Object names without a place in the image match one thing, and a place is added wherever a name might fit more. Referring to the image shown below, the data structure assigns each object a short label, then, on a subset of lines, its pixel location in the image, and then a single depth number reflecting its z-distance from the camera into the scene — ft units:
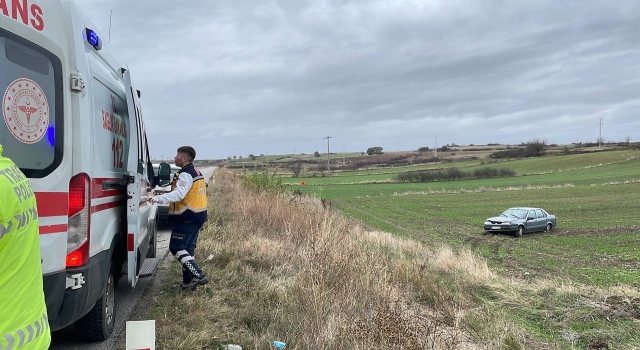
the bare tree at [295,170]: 189.68
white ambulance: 9.69
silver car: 81.25
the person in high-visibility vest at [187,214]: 18.40
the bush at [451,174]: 251.19
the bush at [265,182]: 56.90
